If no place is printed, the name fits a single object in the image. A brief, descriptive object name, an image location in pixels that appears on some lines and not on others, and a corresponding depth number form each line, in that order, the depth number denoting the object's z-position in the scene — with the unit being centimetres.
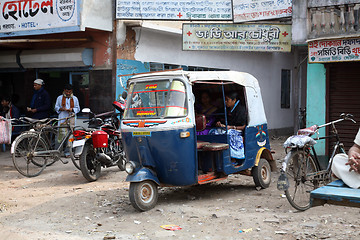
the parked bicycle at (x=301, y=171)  625
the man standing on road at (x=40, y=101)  1174
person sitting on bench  387
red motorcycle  842
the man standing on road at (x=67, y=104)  1120
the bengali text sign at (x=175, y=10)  1175
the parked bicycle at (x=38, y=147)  916
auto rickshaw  637
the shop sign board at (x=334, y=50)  883
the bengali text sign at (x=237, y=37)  1175
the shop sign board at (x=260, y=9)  1140
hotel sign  1086
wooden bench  362
